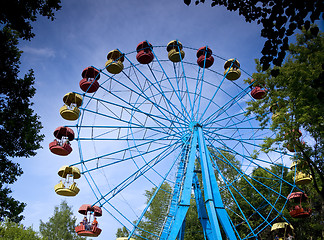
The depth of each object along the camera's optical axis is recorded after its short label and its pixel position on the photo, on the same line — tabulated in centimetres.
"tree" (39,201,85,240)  3014
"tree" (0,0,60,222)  852
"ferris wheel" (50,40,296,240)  1090
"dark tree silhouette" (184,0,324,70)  363
